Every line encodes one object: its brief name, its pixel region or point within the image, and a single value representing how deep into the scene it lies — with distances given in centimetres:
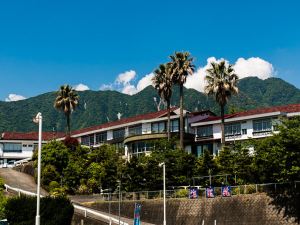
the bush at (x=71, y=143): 8811
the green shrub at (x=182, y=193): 5803
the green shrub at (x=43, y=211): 3341
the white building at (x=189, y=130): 7400
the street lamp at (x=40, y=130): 2128
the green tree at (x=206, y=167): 6103
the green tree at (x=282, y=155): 4525
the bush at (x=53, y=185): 7539
